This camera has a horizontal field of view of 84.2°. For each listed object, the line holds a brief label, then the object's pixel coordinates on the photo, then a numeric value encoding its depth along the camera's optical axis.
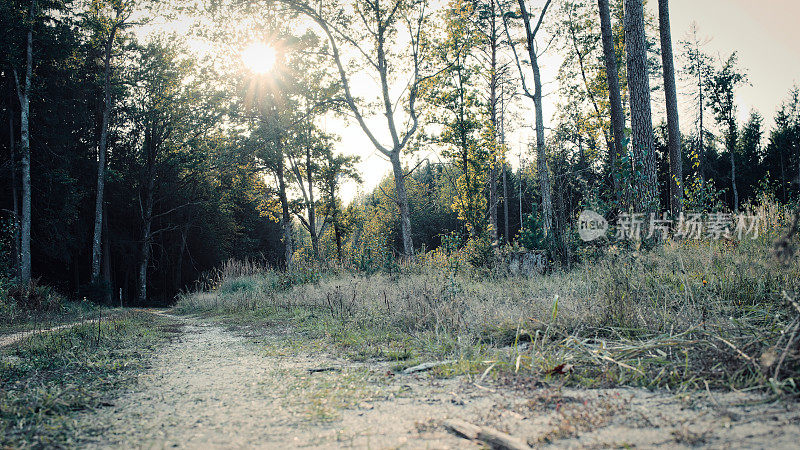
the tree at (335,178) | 24.78
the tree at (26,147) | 15.78
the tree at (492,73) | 17.38
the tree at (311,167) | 23.86
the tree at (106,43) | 20.23
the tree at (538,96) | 15.62
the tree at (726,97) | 32.19
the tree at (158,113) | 23.91
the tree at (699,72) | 31.30
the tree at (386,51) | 14.68
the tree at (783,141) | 32.59
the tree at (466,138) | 17.02
